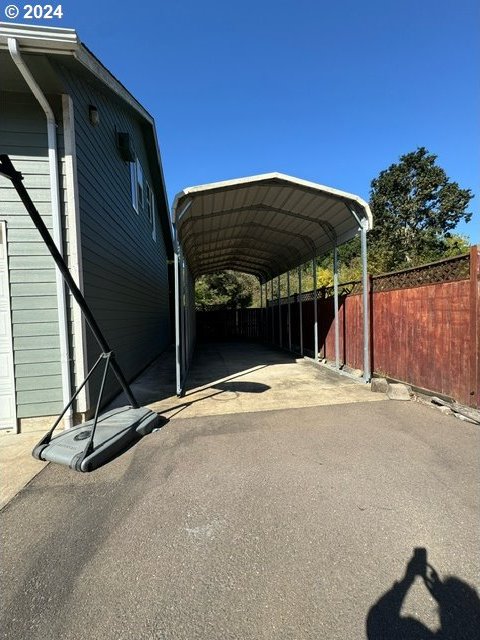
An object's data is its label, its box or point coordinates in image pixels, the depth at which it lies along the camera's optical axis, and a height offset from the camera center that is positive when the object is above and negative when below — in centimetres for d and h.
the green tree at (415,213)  2512 +711
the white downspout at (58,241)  398 +87
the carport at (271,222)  579 +201
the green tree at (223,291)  2491 +163
